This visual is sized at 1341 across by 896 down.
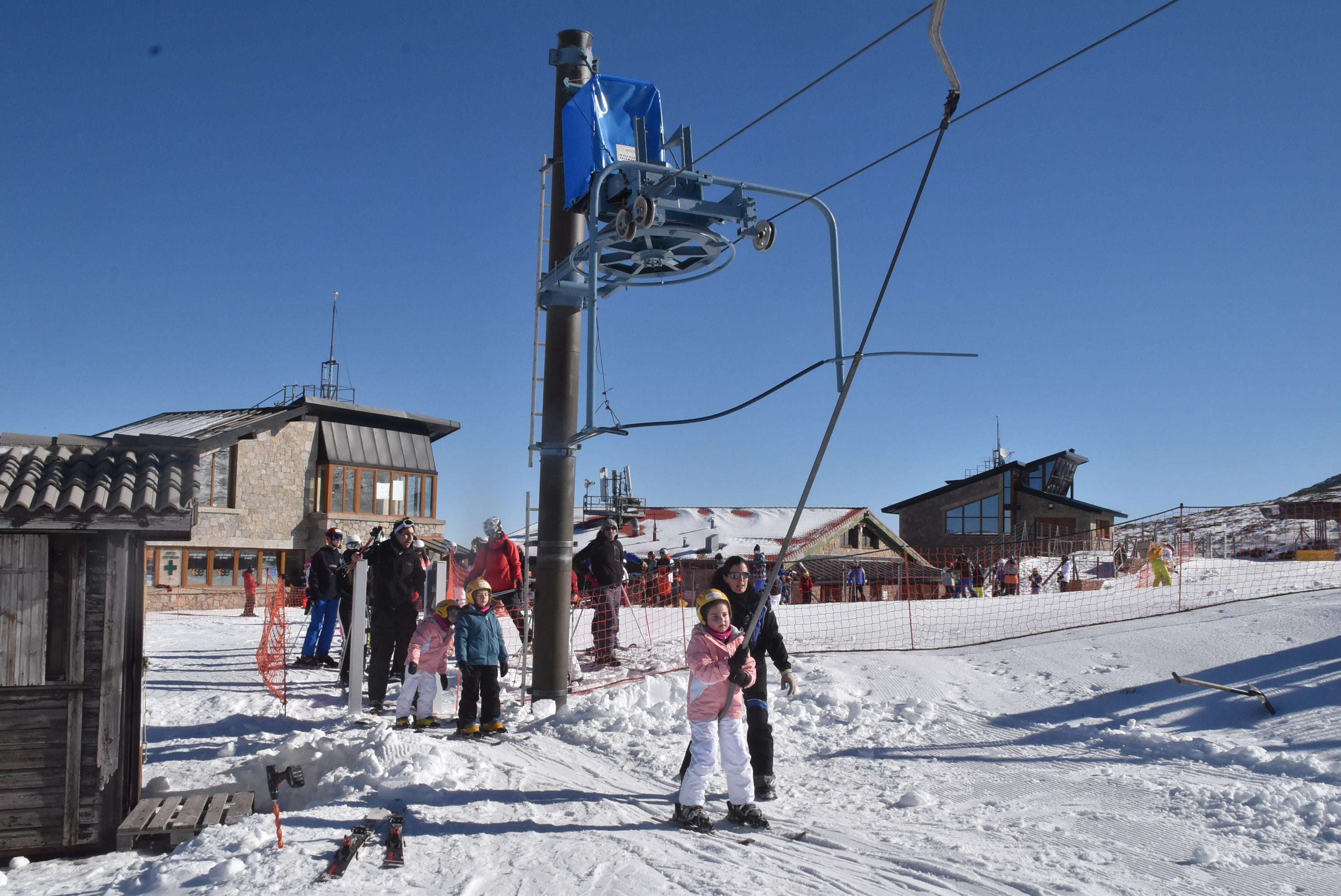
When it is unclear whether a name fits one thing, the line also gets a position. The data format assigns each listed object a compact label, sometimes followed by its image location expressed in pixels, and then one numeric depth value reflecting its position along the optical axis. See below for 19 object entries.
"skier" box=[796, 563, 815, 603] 24.23
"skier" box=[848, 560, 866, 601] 23.20
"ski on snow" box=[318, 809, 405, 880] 4.66
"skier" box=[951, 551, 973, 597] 22.95
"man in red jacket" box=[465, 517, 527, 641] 10.16
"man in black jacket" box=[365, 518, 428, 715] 8.74
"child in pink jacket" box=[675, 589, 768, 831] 5.36
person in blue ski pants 10.71
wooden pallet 5.34
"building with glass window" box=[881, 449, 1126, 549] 45.12
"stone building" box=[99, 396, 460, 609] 28.98
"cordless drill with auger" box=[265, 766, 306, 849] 5.75
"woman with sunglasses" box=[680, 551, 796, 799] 5.97
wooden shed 5.30
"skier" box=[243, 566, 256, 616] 22.47
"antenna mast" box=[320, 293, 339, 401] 33.47
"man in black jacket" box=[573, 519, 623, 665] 11.10
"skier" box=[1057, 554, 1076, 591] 20.30
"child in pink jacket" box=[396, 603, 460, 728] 7.98
